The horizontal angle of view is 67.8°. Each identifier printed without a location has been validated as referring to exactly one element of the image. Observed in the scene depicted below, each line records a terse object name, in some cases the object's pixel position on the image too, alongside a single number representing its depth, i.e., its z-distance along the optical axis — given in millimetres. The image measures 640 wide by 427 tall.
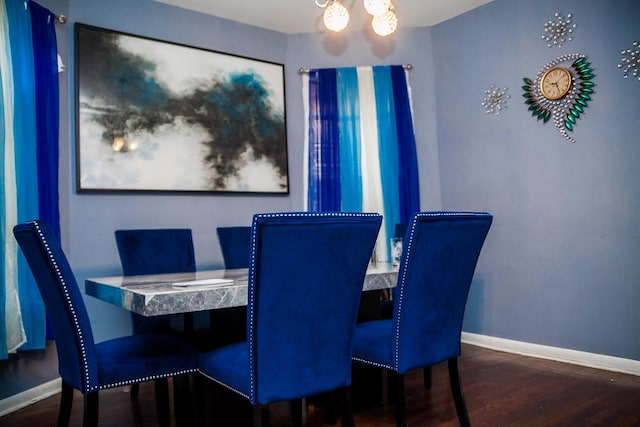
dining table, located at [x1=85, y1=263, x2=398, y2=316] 1525
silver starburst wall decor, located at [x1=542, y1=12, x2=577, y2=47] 3176
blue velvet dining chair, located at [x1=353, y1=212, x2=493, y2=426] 1738
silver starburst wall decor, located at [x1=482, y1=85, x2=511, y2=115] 3598
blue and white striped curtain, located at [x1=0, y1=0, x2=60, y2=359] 2510
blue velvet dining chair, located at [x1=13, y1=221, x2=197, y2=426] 1538
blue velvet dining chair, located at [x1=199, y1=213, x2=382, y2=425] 1362
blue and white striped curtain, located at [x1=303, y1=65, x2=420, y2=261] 4004
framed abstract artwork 3211
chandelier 2504
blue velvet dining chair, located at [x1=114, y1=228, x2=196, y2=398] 2568
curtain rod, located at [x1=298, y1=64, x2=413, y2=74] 4082
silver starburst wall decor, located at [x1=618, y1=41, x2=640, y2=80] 2854
